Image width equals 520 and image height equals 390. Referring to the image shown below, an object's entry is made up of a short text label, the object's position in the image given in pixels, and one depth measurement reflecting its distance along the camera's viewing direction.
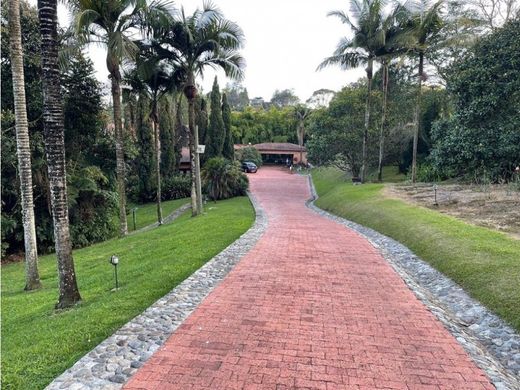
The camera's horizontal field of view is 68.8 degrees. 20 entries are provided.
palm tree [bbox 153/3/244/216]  13.80
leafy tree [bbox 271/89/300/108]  83.31
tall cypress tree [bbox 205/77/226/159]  30.44
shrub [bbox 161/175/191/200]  26.42
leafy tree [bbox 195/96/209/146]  32.03
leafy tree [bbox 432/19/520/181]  15.94
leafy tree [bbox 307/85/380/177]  24.61
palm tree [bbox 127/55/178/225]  14.55
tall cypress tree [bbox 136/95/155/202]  24.72
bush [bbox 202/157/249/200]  22.62
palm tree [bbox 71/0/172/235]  11.15
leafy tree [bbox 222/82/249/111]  89.28
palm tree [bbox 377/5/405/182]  19.67
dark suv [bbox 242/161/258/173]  39.81
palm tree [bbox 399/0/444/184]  18.53
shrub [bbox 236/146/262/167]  44.71
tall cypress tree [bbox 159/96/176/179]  26.78
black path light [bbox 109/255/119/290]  6.29
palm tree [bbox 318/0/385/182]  19.80
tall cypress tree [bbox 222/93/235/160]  32.38
